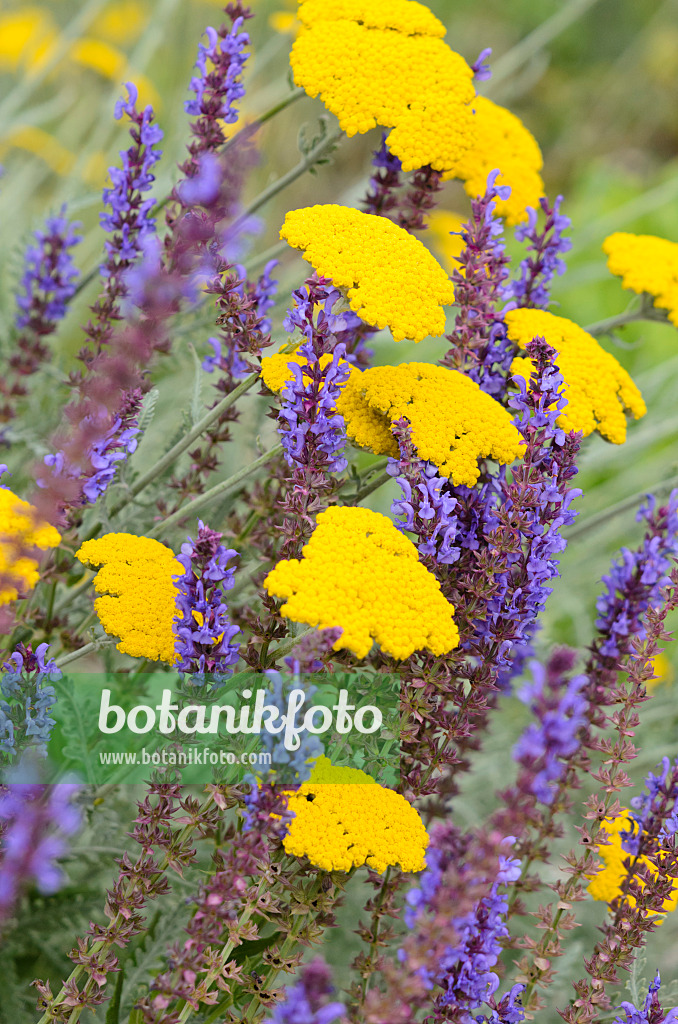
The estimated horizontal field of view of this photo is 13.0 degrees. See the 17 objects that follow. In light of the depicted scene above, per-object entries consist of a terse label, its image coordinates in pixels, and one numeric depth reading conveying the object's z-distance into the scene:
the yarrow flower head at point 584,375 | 1.30
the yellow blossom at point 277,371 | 1.26
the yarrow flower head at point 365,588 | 1.20
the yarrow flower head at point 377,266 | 1.25
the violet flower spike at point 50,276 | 1.44
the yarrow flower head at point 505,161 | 1.38
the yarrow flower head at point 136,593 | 1.24
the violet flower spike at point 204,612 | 1.20
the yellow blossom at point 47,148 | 2.38
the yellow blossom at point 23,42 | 2.19
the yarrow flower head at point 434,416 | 1.26
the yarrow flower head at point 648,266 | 1.40
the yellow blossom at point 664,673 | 1.73
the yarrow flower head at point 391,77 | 1.32
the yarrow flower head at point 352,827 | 1.19
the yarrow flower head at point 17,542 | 1.17
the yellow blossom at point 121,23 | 2.75
